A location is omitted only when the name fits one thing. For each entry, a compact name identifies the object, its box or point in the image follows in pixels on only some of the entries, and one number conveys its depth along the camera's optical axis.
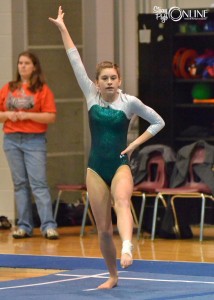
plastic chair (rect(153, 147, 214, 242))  18.80
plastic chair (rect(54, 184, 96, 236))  19.81
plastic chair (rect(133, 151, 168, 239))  19.43
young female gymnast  13.14
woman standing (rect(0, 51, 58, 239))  19.25
